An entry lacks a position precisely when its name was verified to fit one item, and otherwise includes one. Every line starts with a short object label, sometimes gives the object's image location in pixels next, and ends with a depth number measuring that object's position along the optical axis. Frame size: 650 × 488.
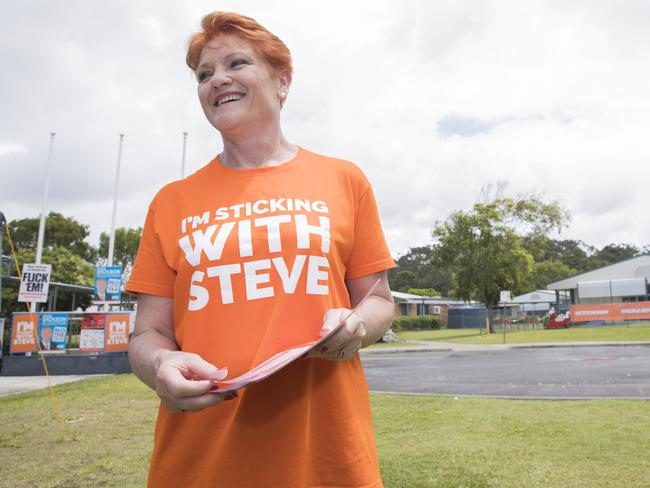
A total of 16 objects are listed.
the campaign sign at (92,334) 14.99
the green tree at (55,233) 46.38
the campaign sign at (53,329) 15.46
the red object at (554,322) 33.12
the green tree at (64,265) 33.81
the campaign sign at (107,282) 19.55
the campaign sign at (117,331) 15.11
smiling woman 1.36
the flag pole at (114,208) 22.80
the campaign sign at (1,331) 14.17
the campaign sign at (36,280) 13.27
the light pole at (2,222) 10.27
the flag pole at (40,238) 21.13
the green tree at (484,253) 36.00
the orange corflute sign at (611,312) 30.53
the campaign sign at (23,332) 14.79
